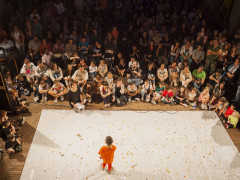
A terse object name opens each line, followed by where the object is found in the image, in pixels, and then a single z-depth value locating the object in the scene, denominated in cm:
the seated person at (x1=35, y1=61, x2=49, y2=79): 646
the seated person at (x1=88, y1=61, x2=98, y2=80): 678
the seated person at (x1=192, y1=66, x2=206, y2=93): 675
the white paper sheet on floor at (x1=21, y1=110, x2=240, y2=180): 441
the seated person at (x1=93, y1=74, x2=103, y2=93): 640
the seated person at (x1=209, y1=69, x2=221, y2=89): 654
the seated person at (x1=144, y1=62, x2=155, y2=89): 665
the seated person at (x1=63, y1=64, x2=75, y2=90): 648
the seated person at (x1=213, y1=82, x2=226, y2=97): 620
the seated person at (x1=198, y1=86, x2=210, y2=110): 609
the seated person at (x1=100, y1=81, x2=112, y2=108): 590
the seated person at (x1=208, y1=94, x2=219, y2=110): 609
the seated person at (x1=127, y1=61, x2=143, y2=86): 686
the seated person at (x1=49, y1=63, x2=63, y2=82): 637
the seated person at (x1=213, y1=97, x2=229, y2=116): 573
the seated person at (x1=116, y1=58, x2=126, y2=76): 720
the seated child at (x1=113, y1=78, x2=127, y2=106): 613
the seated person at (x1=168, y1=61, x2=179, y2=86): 691
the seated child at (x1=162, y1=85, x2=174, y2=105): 619
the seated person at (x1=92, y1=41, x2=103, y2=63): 743
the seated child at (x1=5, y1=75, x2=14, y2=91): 590
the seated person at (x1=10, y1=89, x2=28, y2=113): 547
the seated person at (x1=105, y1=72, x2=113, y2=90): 625
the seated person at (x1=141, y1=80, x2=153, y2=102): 628
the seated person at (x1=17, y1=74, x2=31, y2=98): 630
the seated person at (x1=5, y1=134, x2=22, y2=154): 452
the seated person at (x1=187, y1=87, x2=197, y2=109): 615
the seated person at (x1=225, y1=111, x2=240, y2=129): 541
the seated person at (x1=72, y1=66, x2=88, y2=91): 645
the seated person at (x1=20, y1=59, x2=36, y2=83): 643
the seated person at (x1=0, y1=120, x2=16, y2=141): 449
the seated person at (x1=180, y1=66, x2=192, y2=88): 666
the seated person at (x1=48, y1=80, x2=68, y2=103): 603
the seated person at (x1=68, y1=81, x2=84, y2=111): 565
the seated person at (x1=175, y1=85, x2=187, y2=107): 627
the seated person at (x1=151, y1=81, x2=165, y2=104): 626
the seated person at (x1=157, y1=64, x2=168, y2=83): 690
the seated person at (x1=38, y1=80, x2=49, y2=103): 601
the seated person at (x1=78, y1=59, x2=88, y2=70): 672
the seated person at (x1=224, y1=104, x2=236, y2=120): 554
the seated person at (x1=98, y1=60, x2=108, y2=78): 674
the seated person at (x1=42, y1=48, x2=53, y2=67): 688
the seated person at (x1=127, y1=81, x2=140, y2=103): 622
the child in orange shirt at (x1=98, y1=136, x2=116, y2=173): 382
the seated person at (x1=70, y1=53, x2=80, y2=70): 696
